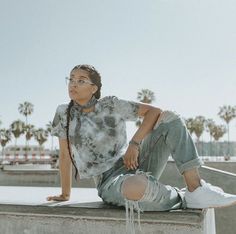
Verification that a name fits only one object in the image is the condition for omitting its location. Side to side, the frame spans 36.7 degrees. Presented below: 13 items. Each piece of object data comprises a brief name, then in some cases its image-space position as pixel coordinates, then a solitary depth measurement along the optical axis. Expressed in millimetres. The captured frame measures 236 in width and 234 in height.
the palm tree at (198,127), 78875
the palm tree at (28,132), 78138
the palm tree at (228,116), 78250
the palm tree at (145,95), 62500
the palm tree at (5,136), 78562
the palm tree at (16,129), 78875
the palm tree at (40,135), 85712
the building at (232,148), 109238
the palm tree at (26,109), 77312
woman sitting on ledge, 2648
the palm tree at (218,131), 83250
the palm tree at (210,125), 84600
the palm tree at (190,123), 80062
